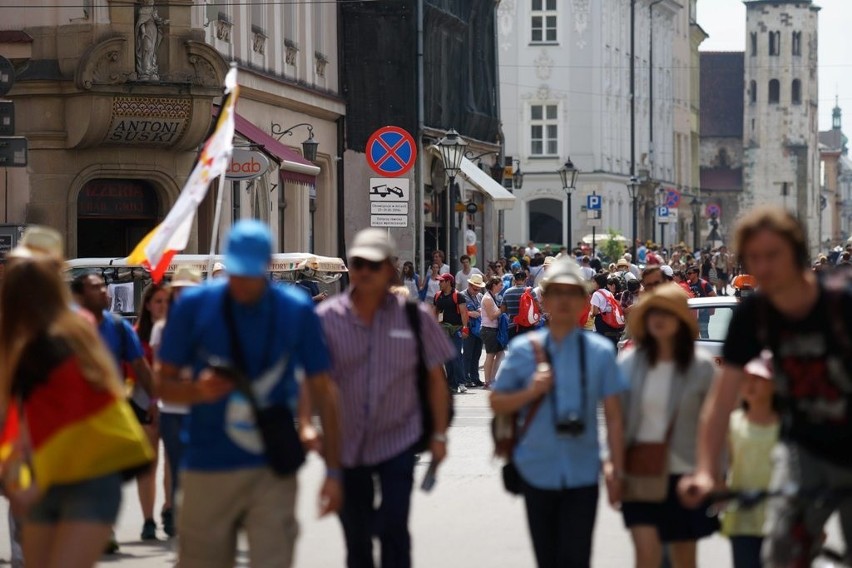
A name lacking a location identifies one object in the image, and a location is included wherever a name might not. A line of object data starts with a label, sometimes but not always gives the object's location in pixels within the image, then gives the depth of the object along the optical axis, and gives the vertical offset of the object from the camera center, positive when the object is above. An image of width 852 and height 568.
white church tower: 143.38 +8.48
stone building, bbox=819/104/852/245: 162.88 -3.50
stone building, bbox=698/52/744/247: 150.75 +6.11
